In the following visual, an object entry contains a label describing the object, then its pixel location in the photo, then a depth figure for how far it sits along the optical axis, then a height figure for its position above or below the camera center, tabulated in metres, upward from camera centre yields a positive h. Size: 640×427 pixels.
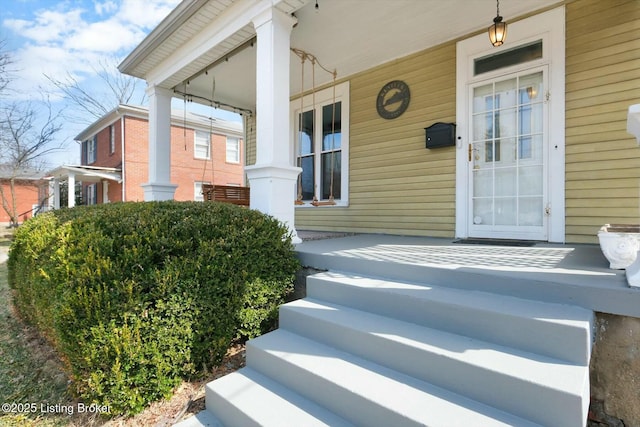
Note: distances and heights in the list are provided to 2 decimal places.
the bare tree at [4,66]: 11.66 +5.14
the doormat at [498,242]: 3.49 -0.37
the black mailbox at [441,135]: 4.14 +0.97
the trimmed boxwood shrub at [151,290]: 1.88 -0.54
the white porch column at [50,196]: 16.24 +0.69
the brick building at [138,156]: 12.70 +2.31
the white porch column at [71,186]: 12.12 +0.86
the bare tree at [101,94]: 16.84 +6.24
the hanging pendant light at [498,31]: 3.26 +1.79
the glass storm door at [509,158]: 3.60 +0.61
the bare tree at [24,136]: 13.89 +3.30
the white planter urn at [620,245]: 2.02 -0.23
